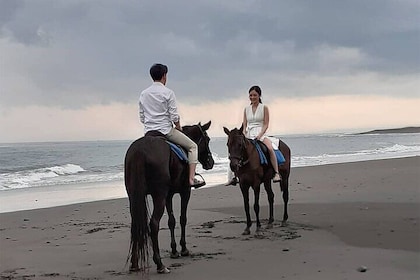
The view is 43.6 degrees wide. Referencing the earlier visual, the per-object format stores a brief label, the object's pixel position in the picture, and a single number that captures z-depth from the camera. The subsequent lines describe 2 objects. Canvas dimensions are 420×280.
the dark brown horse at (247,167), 8.06
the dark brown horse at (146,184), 5.86
